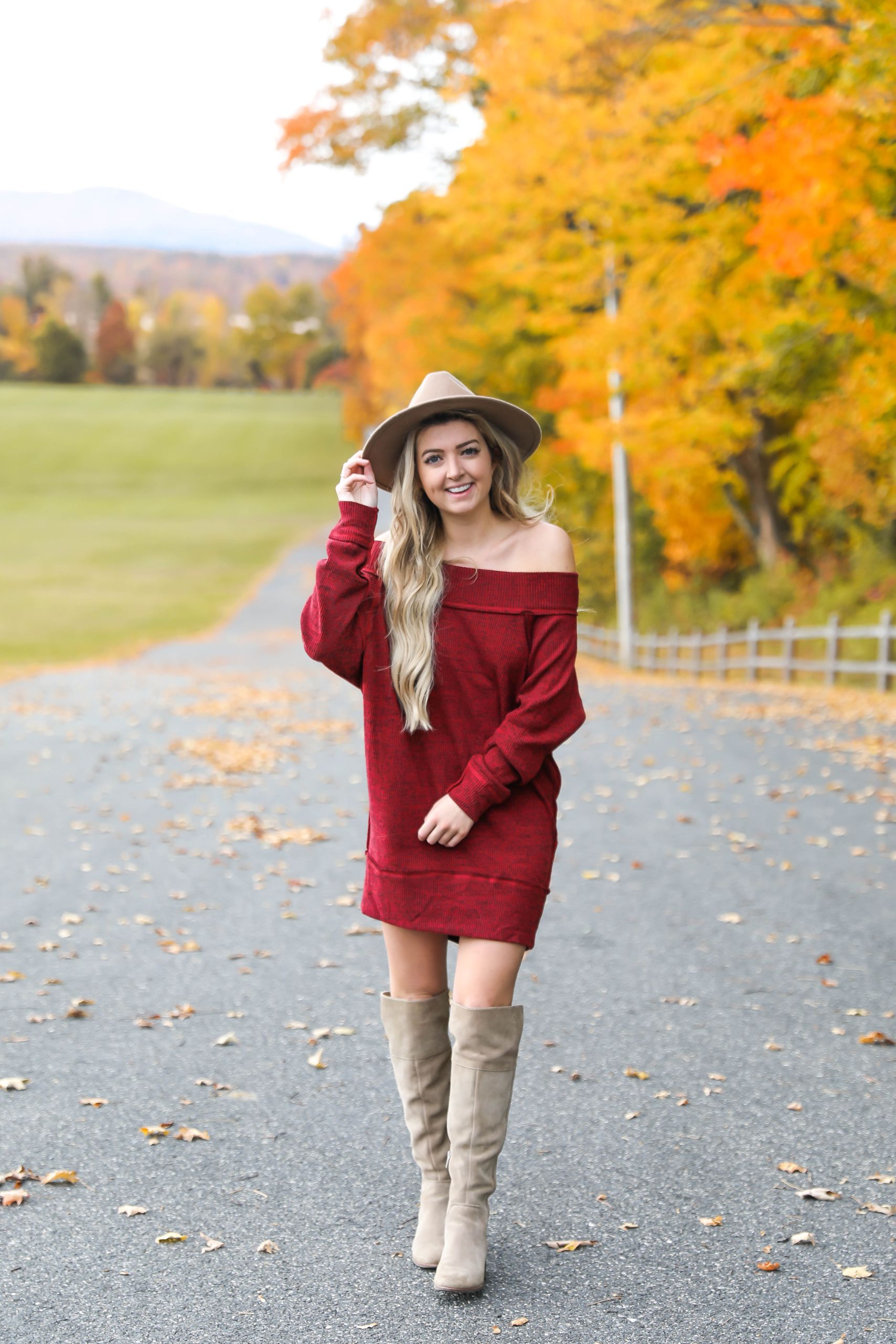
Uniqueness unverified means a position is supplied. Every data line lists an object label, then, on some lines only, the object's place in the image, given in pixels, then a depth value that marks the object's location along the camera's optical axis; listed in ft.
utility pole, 71.31
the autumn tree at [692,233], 41.32
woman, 10.27
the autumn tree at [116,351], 391.86
